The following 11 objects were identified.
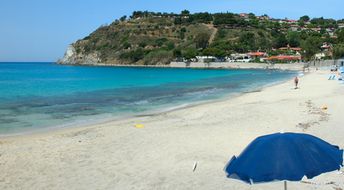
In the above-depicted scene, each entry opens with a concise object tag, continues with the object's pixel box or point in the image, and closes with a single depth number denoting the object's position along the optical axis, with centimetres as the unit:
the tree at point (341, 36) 12381
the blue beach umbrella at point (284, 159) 495
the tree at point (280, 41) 16025
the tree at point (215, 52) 14812
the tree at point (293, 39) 16123
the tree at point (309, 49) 11531
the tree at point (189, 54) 15175
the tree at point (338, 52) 10018
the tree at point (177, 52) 15812
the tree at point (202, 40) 16562
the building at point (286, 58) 12925
